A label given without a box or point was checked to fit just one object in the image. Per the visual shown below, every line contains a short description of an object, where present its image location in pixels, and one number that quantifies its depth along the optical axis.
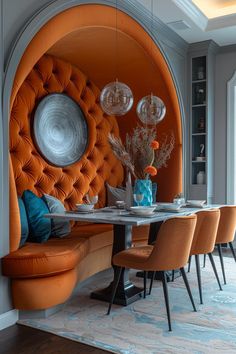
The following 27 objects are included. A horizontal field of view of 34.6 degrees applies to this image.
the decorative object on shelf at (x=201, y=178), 5.54
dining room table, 2.95
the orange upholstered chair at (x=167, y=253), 2.75
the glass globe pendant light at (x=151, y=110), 4.15
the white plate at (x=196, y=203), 4.05
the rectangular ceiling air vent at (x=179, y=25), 4.75
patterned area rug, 2.43
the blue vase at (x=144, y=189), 3.65
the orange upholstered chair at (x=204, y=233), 3.26
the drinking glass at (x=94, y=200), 3.49
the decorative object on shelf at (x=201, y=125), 5.57
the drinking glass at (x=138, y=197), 3.48
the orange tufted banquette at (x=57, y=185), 2.77
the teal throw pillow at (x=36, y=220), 3.35
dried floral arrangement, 3.64
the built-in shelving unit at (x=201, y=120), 5.49
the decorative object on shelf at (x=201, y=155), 5.54
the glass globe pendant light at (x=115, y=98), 3.73
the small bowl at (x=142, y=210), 3.04
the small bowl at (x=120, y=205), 3.79
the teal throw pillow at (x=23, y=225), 3.12
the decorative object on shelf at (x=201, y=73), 5.55
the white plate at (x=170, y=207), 3.53
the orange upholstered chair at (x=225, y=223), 3.74
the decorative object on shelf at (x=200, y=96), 5.58
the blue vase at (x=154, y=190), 4.98
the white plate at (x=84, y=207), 3.31
